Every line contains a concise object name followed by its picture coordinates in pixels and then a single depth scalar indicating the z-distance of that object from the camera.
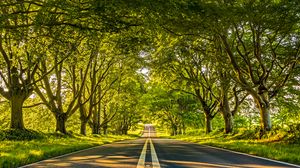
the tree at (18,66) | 16.75
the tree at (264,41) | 14.95
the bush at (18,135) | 18.56
